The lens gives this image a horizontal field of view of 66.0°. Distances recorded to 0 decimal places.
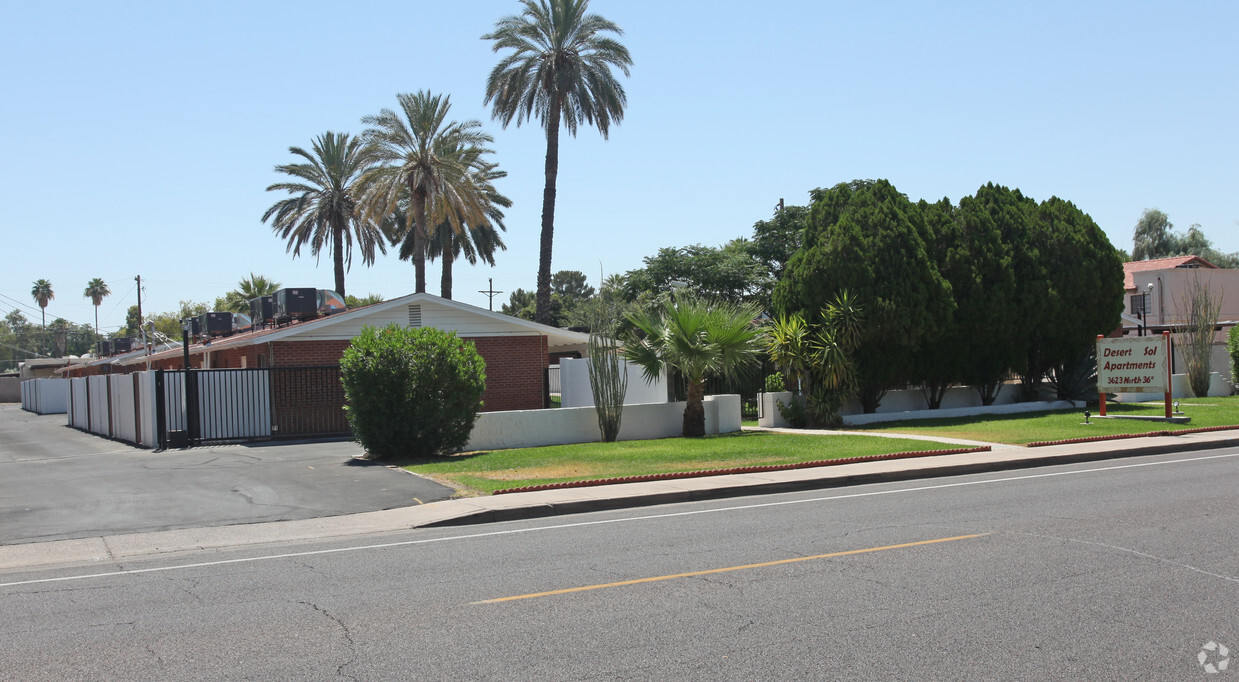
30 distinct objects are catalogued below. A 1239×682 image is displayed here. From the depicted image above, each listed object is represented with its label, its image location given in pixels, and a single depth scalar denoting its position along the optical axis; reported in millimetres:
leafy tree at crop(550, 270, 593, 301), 111500
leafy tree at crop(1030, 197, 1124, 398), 26438
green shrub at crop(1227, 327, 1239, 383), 32688
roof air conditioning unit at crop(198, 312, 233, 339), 34656
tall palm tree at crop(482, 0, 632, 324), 34031
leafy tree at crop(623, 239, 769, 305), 38812
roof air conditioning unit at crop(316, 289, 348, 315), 30327
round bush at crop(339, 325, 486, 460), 17516
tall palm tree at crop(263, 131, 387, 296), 43219
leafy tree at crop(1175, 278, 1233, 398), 31172
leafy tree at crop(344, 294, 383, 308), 71988
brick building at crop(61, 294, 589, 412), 24797
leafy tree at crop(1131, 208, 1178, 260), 71000
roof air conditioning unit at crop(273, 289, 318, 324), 28953
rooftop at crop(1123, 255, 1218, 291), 53094
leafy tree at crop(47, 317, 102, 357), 147875
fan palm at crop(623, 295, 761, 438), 21031
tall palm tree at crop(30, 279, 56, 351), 111500
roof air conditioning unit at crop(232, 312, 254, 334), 35200
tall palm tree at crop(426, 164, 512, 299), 42462
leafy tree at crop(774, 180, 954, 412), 23891
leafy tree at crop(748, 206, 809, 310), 41500
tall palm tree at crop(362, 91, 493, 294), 35719
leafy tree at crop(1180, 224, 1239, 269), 71875
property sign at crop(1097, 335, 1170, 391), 22516
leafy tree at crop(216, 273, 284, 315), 59625
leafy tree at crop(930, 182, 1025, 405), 25172
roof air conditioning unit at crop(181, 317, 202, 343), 38066
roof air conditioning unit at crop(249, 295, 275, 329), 30281
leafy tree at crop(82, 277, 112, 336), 104250
